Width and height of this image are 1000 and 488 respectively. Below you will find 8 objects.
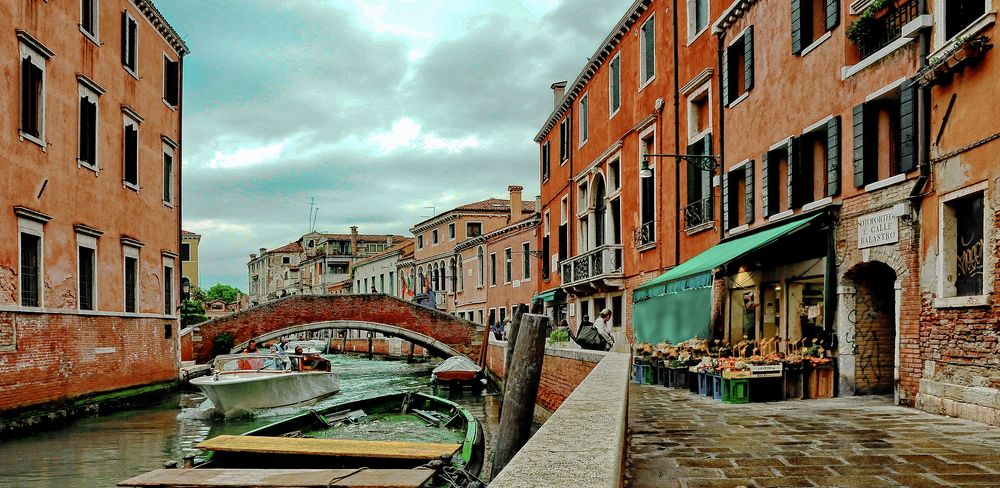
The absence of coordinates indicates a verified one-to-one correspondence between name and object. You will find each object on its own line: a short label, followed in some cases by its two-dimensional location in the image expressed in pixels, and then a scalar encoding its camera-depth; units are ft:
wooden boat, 22.88
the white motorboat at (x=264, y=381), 55.31
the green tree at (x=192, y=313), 113.64
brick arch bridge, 95.35
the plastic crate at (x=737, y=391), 30.45
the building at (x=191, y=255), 194.08
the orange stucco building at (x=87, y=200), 42.65
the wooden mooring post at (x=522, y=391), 28.63
